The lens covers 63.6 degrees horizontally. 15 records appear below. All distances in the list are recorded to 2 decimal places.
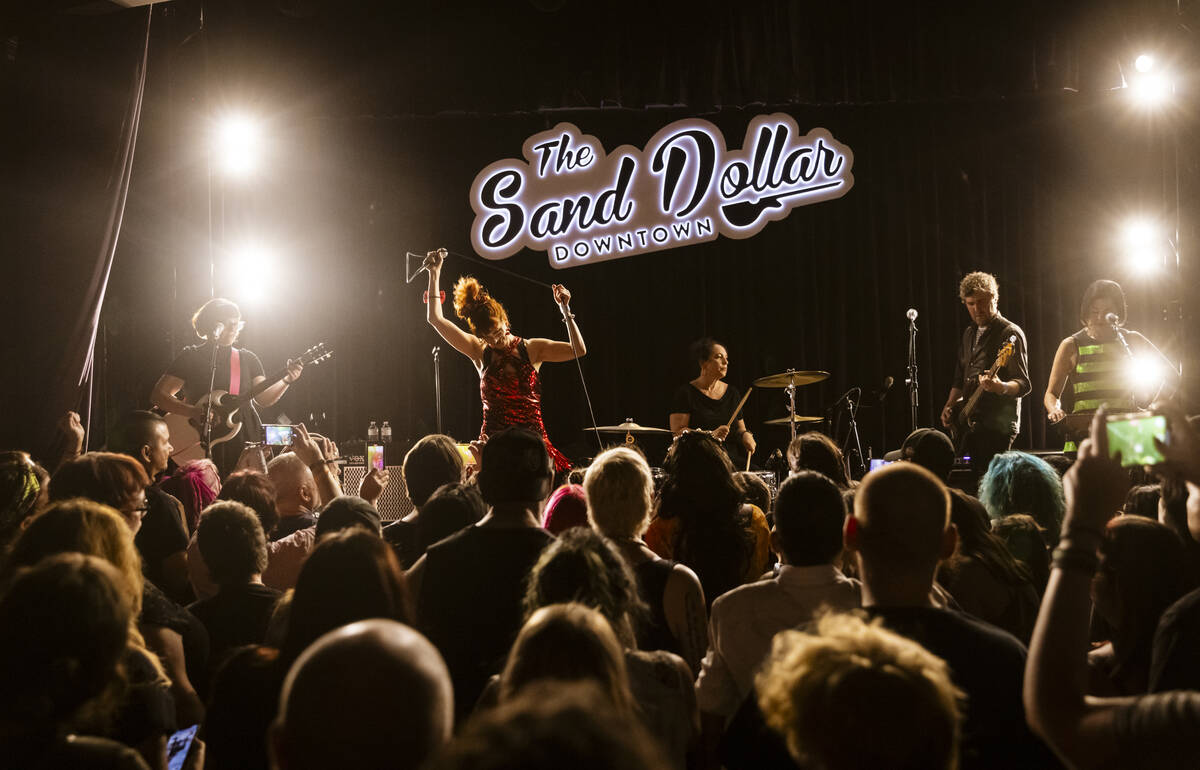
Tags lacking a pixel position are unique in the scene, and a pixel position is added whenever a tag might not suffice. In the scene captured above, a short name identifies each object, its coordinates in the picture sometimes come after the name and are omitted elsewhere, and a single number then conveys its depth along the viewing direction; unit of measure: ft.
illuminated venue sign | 35.45
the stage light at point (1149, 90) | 32.42
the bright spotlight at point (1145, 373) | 21.06
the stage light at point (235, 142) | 30.73
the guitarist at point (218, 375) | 23.97
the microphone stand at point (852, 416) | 28.63
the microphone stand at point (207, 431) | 23.67
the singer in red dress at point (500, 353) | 20.01
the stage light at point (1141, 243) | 34.78
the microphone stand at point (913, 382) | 28.20
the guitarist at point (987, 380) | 22.56
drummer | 25.63
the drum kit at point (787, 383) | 26.61
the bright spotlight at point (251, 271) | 34.53
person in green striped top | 21.71
